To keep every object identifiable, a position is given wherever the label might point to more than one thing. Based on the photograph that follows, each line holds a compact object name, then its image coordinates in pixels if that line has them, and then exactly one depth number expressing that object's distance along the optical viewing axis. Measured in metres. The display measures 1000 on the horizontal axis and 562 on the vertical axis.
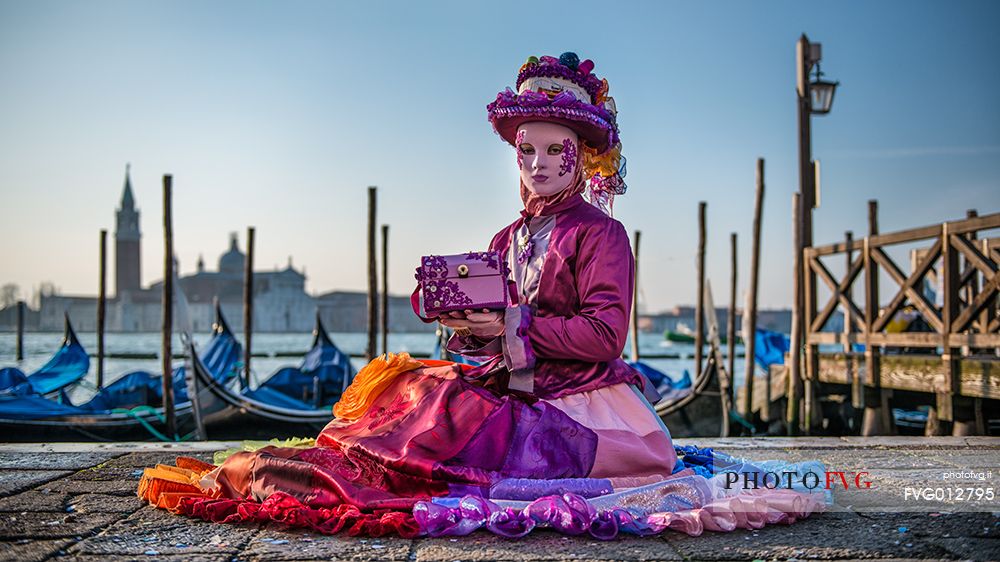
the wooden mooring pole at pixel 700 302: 14.09
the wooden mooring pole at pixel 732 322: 13.96
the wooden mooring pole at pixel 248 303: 15.49
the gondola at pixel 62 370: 12.94
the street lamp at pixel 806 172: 8.60
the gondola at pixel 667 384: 10.01
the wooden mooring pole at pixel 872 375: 7.47
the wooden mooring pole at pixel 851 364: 7.80
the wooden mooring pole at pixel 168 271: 10.36
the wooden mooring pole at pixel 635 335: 15.41
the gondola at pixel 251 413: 8.69
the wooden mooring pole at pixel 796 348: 8.67
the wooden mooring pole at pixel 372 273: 12.99
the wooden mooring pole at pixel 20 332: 26.96
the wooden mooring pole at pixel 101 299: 16.64
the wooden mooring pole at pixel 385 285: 15.49
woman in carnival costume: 1.99
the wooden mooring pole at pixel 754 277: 11.12
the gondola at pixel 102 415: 8.85
